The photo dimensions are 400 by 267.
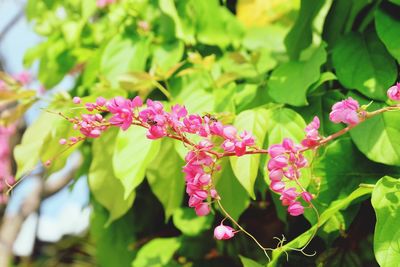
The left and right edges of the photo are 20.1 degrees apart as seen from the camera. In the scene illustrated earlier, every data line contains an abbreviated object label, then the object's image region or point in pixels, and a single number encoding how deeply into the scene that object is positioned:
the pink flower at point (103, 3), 0.89
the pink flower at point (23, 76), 1.10
